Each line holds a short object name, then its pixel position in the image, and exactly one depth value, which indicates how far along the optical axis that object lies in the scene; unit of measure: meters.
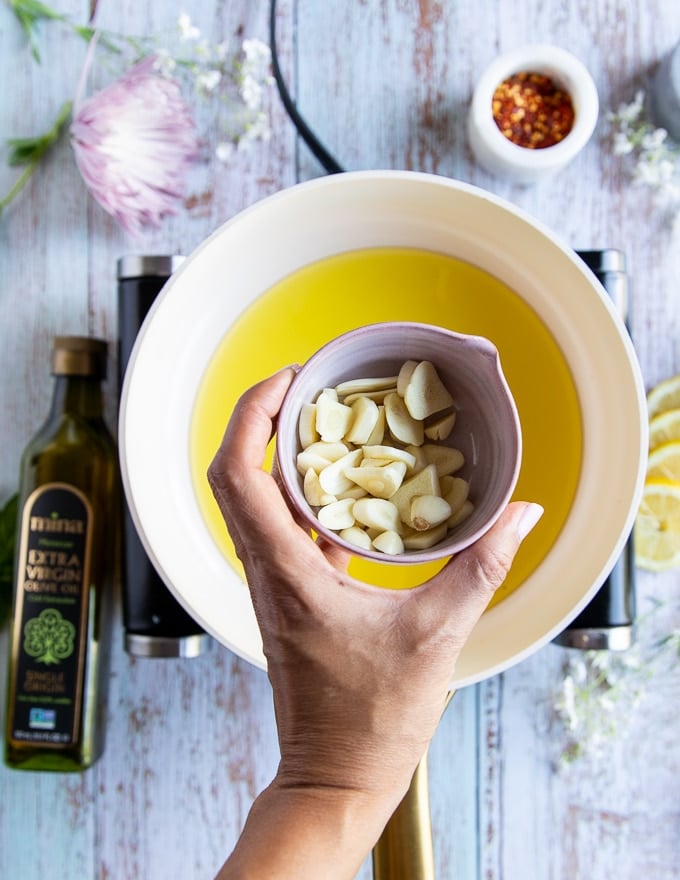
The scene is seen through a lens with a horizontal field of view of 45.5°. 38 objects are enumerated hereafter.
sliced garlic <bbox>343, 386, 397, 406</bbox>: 0.65
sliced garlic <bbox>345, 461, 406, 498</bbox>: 0.61
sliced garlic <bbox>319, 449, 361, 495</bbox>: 0.61
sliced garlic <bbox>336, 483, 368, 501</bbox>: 0.62
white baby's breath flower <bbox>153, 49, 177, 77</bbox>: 0.92
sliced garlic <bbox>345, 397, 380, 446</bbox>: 0.63
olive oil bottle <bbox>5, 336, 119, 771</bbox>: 0.87
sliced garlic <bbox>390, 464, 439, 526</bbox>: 0.62
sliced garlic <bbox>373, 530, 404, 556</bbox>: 0.59
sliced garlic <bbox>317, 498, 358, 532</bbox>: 0.60
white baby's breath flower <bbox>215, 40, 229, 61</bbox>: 0.93
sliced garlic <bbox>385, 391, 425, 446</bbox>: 0.65
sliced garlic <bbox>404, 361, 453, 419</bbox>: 0.64
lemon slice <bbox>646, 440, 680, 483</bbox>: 0.88
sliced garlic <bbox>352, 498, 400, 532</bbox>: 0.60
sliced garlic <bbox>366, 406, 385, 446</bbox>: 0.64
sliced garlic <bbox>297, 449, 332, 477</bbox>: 0.61
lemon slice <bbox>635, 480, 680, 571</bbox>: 0.87
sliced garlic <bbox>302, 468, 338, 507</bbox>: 0.60
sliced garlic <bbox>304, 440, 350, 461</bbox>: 0.62
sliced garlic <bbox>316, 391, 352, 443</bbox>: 0.62
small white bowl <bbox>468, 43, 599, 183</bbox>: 0.85
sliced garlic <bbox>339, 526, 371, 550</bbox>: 0.59
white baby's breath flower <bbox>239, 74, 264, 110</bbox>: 0.92
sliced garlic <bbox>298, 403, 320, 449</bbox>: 0.62
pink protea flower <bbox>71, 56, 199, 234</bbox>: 0.89
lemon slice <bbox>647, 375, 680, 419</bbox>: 0.91
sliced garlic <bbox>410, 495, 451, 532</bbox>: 0.60
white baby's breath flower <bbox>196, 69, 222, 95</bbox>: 0.92
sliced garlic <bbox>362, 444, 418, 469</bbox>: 0.62
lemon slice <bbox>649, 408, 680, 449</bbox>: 0.89
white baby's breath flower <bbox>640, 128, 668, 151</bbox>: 0.91
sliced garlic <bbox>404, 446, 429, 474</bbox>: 0.65
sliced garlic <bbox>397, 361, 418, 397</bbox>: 0.65
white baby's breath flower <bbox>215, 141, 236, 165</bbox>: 0.93
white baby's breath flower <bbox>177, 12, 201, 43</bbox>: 0.91
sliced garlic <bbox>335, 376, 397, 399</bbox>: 0.65
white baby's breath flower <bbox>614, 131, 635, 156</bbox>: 0.92
